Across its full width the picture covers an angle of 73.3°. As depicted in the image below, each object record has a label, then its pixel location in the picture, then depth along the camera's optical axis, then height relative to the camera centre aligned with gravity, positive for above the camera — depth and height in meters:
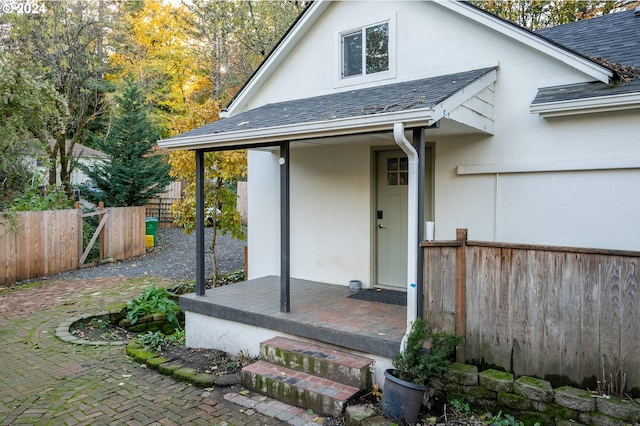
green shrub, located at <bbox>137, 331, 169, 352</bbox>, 5.74 -1.88
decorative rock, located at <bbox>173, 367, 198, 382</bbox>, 4.77 -1.90
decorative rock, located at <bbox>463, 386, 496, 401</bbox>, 3.63 -1.61
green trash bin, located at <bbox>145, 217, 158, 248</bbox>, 14.29 -0.93
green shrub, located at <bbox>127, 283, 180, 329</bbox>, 6.95 -1.69
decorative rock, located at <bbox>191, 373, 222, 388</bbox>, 4.64 -1.91
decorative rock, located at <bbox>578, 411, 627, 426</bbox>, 3.11 -1.58
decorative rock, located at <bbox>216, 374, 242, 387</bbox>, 4.62 -1.90
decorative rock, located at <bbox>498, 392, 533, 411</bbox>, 3.46 -1.60
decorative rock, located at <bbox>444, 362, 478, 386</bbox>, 3.71 -1.48
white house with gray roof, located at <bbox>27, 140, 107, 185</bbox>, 19.00 +2.37
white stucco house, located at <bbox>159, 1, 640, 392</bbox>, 4.62 +0.83
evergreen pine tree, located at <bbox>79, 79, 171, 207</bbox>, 14.30 +1.47
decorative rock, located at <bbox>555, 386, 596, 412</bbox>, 3.24 -1.48
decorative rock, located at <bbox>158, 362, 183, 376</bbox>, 4.96 -1.91
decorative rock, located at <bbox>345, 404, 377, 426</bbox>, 3.57 -1.77
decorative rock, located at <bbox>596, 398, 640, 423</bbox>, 3.06 -1.48
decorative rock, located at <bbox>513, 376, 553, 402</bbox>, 3.39 -1.47
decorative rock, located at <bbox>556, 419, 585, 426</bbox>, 3.26 -1.66
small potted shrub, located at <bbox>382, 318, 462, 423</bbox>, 3.62 -1.44
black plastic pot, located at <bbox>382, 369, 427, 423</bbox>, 3.61 -1.66
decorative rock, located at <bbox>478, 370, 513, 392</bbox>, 3.56 -1.47
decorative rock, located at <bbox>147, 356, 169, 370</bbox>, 5.13 -1.90
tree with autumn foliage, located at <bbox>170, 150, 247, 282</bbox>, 8.14 +0.30
